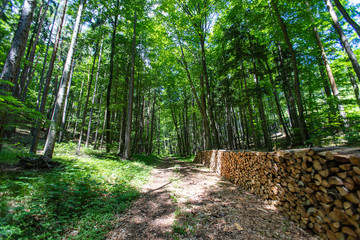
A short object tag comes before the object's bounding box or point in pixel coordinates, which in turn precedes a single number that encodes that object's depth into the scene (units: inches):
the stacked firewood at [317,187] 80.9
